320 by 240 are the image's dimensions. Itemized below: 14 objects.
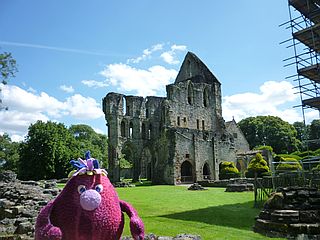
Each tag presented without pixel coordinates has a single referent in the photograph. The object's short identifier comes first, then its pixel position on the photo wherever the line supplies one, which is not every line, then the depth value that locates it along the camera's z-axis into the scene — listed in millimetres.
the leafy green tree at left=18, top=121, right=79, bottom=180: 39281
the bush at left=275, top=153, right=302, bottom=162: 37594
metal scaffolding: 19000
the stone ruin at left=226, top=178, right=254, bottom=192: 24000
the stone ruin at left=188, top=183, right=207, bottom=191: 26042
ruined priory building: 35891
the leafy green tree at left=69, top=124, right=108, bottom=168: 77812
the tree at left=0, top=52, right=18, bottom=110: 21141
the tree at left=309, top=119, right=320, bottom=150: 59406
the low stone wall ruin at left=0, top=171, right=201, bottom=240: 8084
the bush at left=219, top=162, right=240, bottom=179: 36812
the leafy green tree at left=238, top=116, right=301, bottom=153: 64375
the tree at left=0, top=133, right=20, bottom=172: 57394
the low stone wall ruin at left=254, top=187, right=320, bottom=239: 8562
